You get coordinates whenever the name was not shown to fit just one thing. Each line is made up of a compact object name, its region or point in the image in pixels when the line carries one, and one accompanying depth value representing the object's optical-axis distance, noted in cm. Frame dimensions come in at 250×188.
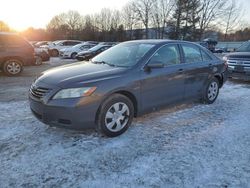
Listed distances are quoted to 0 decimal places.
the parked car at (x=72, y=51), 1622
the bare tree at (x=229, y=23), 4177
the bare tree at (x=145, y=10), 4360
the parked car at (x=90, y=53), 1352
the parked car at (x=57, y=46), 1838
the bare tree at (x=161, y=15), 4251
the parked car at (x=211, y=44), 2959
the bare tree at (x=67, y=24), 4501
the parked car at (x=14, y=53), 750
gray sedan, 277
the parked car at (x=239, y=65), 651
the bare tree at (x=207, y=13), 4108
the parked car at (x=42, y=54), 1230
